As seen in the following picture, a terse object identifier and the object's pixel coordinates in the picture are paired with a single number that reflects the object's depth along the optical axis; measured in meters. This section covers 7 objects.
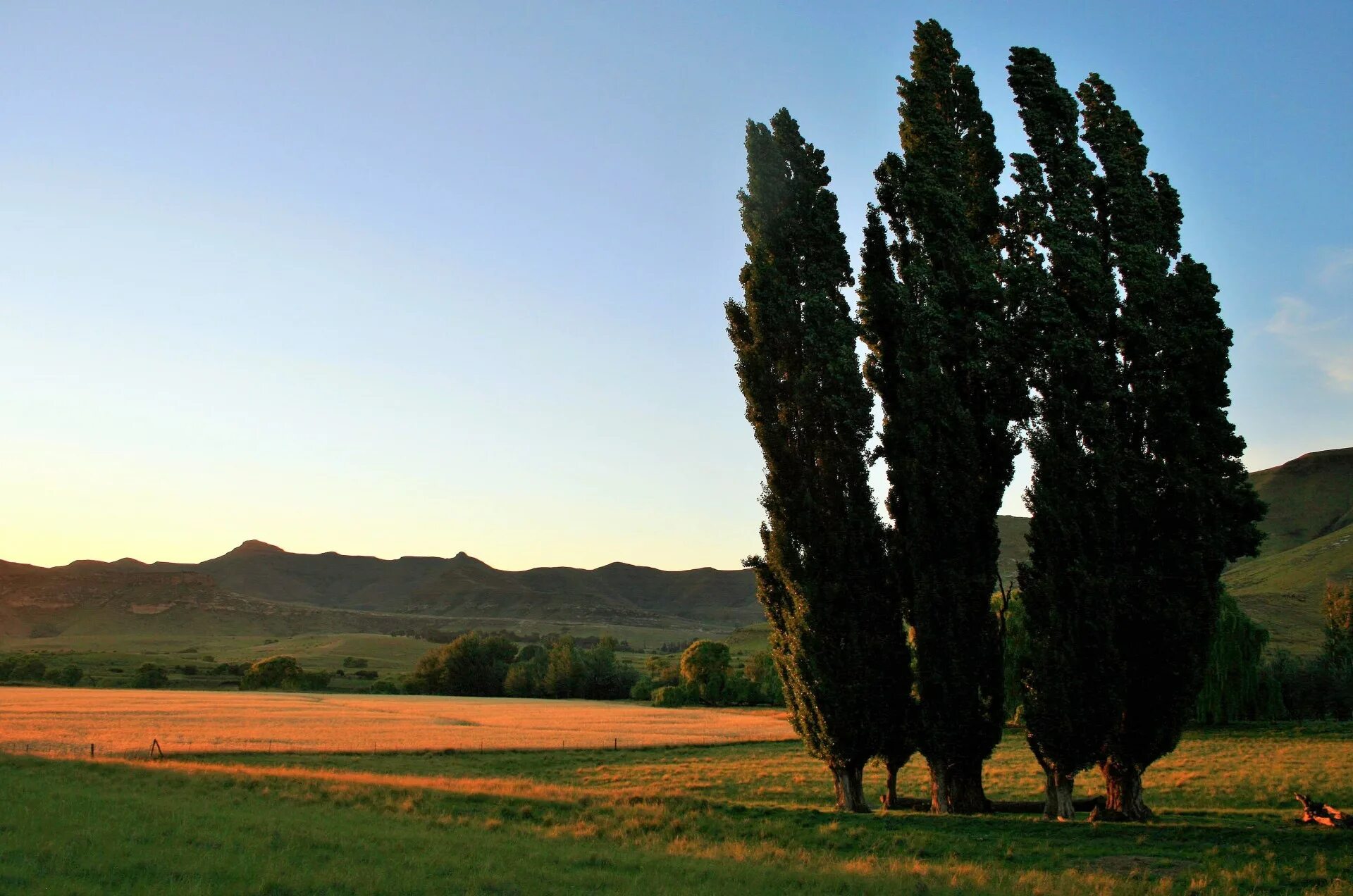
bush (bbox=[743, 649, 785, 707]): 93.62
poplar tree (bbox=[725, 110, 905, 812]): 22.00
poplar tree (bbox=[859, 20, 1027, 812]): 20.89
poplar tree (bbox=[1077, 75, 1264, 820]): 20.09
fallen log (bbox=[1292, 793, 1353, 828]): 18.66
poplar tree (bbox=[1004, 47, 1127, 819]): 19.47
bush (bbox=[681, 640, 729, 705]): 93.81
